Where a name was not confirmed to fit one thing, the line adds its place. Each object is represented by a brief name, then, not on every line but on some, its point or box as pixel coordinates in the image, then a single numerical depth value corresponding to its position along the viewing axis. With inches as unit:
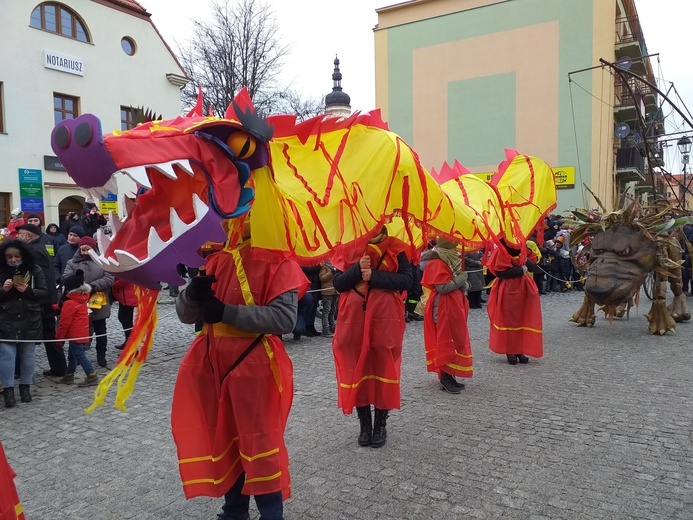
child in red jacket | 234.2
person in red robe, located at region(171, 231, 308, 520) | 103.3
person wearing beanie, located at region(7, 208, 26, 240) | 307.3
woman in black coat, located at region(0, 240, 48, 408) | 210.1
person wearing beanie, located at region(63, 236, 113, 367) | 244.2
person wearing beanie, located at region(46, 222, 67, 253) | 346.9
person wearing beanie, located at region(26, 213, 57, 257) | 246.6
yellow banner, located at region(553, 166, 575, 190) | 807.7
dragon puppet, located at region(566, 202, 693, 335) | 283.8
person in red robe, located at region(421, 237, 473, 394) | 212.8
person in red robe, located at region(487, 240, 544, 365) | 252.2
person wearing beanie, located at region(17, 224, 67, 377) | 228.7
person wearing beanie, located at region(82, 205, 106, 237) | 318.7
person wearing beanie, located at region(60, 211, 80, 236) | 430.9
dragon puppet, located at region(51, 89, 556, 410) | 81.2
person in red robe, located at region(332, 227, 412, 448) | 160.2
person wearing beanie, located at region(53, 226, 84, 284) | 292.5
